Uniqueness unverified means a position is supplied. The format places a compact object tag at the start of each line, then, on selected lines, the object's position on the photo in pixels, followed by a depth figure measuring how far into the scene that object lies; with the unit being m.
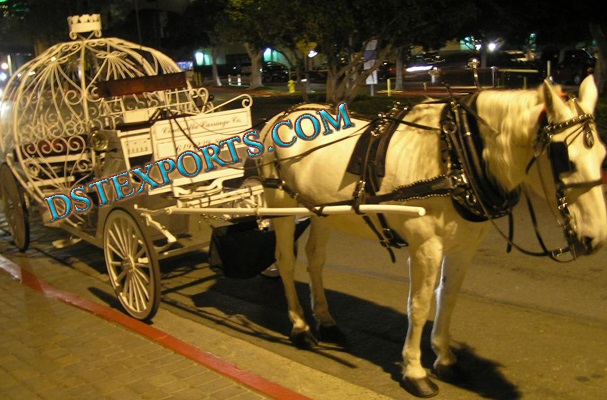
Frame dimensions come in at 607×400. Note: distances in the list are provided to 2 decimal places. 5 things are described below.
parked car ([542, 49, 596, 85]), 35.09
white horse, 3.64
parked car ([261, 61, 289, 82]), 50.34
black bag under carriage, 6.18
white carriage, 6.44
